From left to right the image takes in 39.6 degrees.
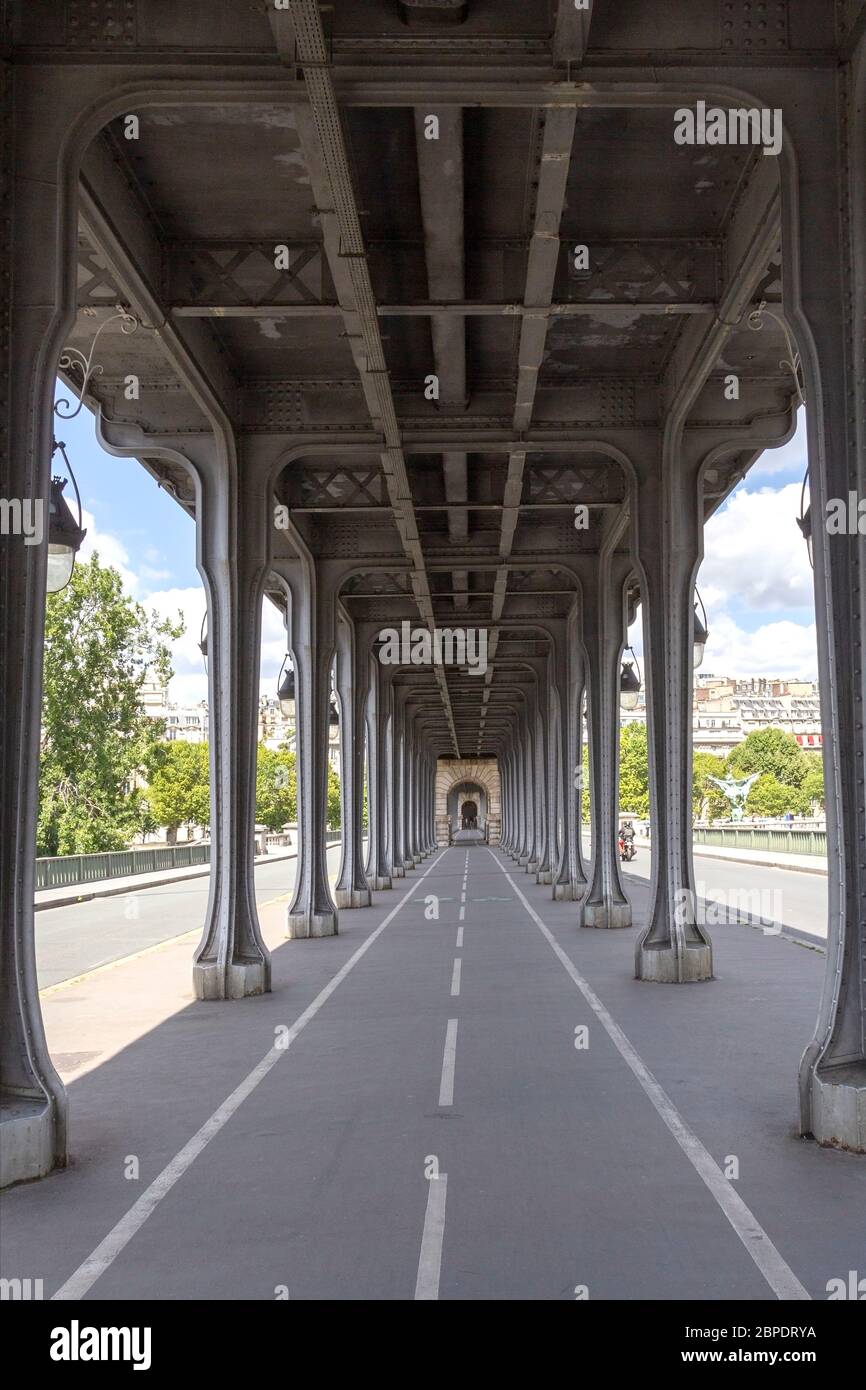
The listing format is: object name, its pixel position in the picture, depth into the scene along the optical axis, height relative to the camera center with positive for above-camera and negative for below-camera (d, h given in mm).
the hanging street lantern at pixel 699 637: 19266 +2336
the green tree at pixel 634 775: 142625 +991
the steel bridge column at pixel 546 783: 39494 +35
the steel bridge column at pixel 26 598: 7848 +1311
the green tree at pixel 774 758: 149375 +3008
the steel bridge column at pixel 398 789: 48344 -141
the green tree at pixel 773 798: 140750 -1978
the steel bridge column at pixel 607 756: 23953 +553
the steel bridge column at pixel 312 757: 23688 +598
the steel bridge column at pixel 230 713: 16094 +1011
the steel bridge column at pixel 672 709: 16141 +1013
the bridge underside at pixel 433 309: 8383 +5094
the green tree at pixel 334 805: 125200 -1990
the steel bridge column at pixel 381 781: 38375 +162
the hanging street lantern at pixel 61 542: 9805 +2048
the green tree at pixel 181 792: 98688 -289
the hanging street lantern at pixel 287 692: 24703 +1945
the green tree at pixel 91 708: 54812 +3770
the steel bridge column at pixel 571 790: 31844 -165
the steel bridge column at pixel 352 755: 30938 +808
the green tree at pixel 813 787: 141725 -755
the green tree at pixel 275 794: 116850 -650
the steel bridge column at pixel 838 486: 8211 +2075
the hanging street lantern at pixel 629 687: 23328 +1919
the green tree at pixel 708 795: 158625 -1743
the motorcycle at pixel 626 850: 58653 -3303
